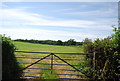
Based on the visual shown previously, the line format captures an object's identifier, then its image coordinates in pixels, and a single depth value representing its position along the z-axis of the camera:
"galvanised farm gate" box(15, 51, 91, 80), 4.56
